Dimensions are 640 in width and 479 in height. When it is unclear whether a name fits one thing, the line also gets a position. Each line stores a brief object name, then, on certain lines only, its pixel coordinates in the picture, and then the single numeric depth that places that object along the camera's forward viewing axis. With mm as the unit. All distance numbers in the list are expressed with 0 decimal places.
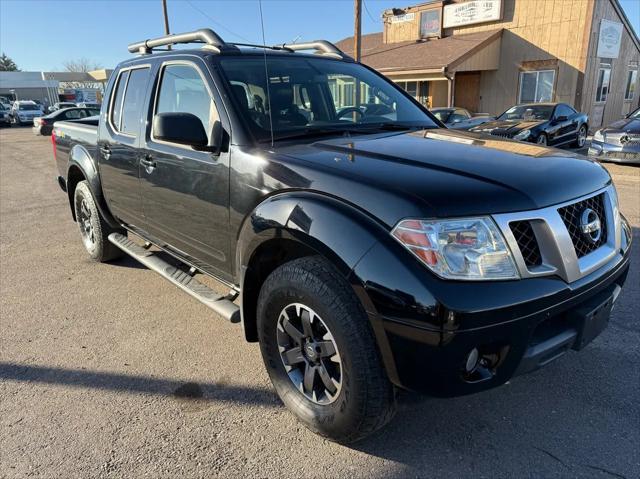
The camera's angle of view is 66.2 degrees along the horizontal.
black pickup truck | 1961
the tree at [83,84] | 67050
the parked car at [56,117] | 20797
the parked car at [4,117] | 37188
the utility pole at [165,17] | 24980
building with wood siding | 20516
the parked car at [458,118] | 14070
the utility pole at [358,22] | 15969
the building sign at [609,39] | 20578
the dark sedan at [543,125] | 11844
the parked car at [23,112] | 37469
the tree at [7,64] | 91562
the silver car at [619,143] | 10212
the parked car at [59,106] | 39000
